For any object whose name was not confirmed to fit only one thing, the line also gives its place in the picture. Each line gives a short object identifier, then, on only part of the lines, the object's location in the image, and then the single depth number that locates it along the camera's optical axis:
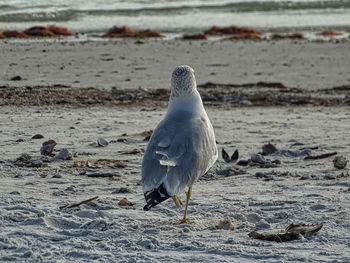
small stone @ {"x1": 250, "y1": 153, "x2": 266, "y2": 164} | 16.12
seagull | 10.98
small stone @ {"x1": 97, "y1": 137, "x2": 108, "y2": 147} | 17.70
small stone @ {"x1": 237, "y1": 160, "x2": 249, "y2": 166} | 16.22
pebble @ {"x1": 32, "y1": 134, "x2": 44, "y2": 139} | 18.56
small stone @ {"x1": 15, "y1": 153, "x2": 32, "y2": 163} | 15.87
